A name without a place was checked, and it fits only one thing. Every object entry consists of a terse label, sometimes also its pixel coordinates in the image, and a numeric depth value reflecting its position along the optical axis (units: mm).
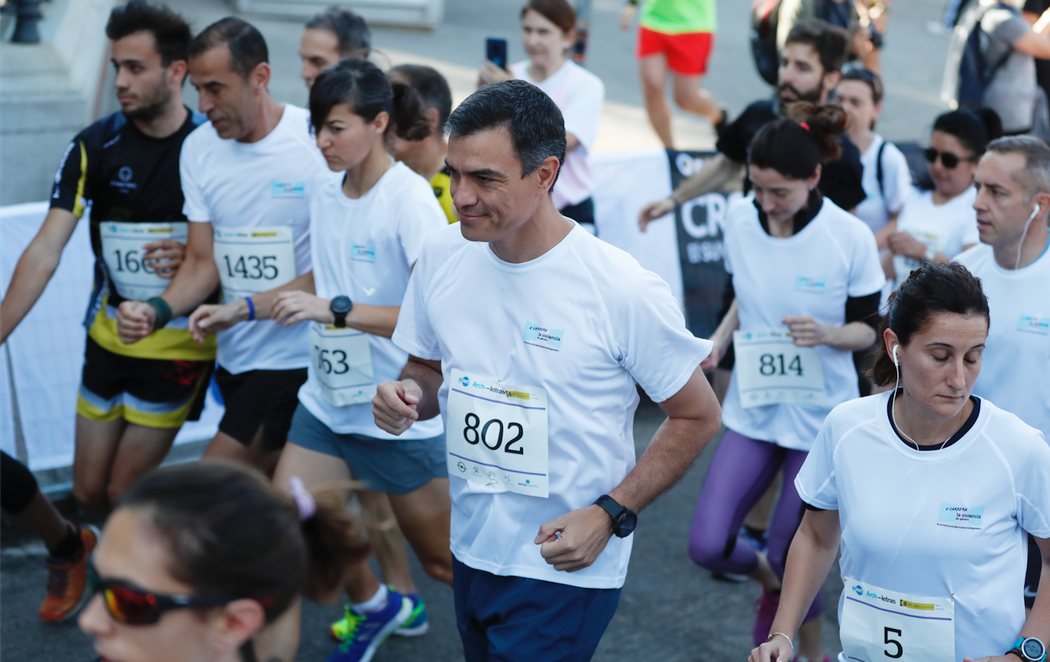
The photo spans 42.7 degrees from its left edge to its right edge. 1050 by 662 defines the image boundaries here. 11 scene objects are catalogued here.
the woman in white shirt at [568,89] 7056
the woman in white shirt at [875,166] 6277
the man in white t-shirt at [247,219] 4844
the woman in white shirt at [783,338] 4676
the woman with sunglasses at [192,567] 2135
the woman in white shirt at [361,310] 4340
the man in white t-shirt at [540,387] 3246
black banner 7898
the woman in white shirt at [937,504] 3148
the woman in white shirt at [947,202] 5754
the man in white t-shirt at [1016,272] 4090
